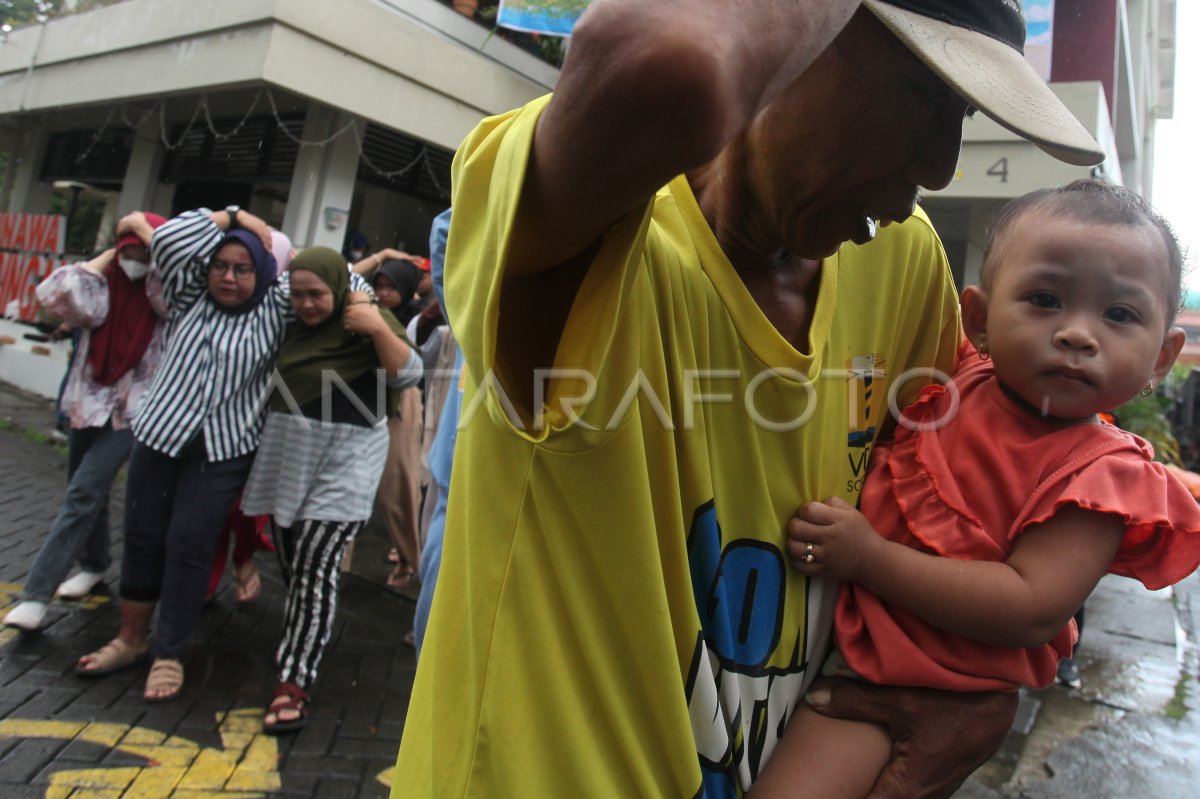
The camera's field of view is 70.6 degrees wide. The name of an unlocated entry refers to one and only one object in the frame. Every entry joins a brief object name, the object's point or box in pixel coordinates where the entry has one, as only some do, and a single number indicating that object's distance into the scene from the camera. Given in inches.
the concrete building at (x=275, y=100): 299.7
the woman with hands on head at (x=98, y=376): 157.9
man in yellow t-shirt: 24.0
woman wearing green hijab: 138.9
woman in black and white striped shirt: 138.3
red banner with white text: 426.6
